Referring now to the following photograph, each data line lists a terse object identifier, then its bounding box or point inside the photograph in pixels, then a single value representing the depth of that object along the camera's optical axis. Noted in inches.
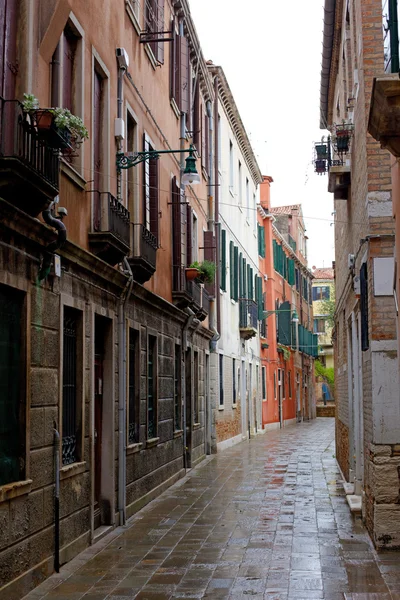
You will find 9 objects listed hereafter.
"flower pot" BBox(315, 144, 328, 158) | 537.0
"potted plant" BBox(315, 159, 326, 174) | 543.5
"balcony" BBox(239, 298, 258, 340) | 1075.3
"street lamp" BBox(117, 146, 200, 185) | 433.4
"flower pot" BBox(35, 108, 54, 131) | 280.4
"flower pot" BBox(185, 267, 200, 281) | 658.8
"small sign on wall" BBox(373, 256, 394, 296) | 363.3
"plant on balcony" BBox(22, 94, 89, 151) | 278.1
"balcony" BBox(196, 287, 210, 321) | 739.4
